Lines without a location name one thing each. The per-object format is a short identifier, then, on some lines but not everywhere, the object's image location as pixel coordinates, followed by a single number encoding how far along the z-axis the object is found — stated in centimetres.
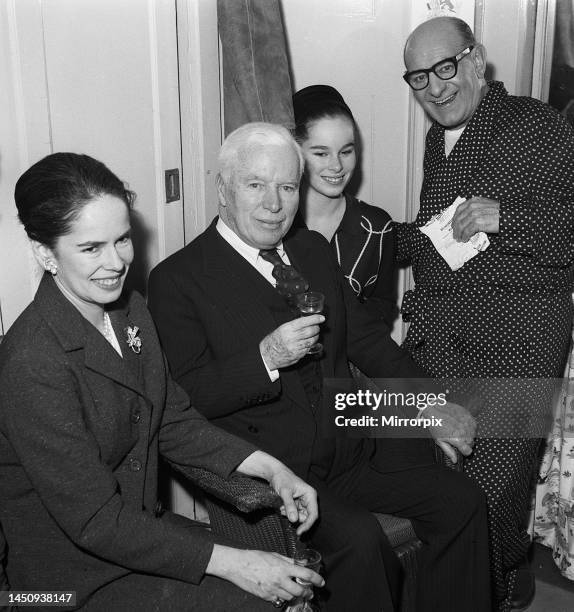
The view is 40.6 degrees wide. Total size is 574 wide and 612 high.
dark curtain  266
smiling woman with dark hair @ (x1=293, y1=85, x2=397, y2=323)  272
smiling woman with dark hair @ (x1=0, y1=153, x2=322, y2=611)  166
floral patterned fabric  301
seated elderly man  217
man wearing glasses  247
